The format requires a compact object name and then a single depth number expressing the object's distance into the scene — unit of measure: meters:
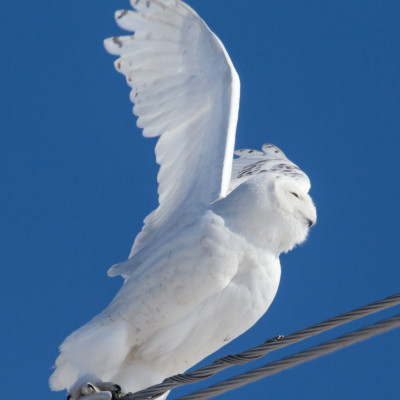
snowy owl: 11.69
